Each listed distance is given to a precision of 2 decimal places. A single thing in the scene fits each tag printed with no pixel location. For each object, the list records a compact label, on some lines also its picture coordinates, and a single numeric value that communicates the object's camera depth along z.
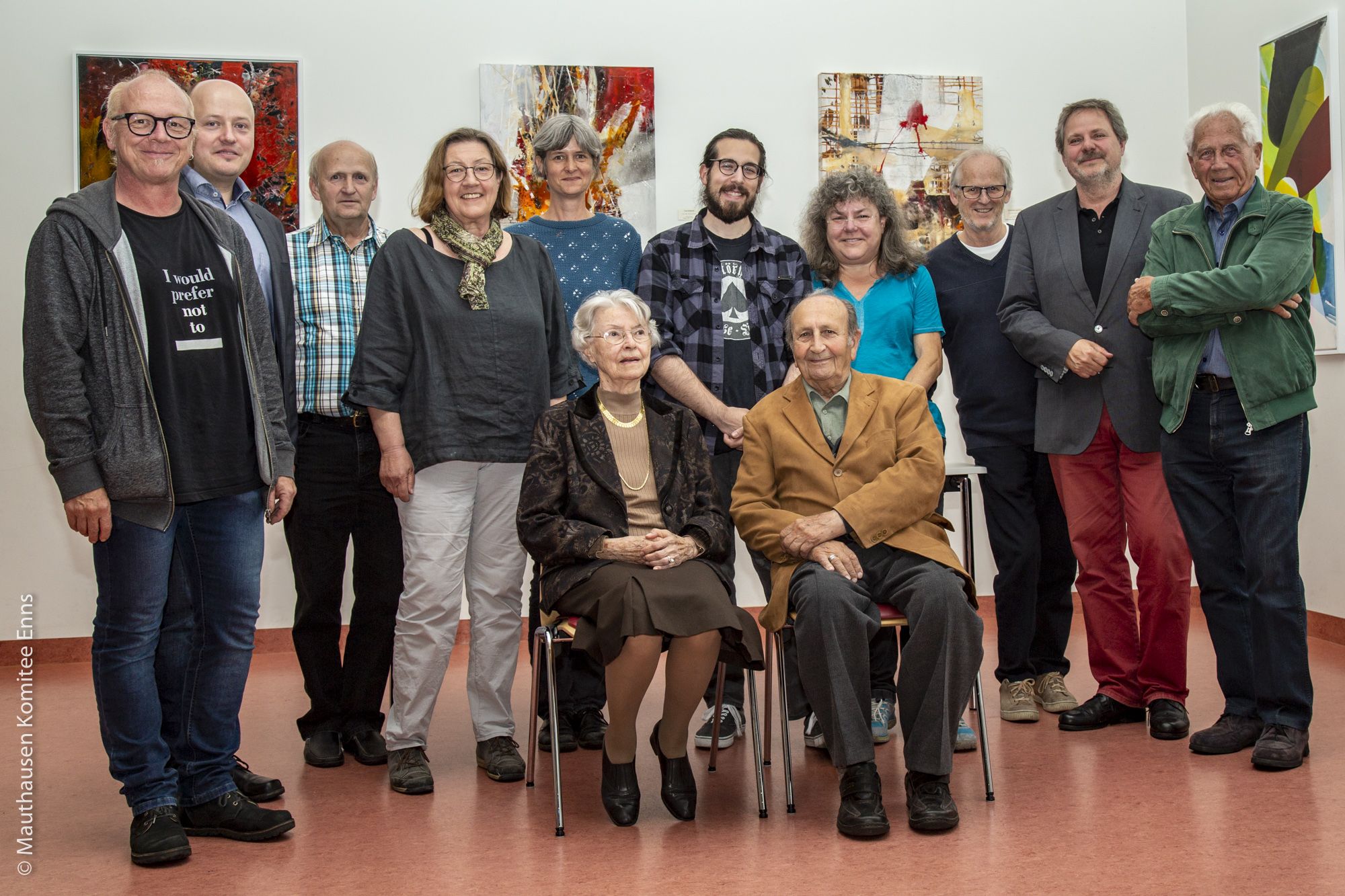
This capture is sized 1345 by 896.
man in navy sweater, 3.87
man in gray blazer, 3.57
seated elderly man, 2.78
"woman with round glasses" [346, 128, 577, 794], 3.21
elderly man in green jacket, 3.19
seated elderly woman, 2.86
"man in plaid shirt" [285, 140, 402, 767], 3.46
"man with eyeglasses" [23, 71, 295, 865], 2.56
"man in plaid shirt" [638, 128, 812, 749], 3.54
